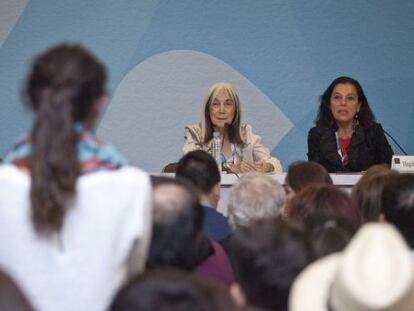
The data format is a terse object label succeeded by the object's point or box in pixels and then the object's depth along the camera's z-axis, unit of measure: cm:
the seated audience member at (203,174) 743
